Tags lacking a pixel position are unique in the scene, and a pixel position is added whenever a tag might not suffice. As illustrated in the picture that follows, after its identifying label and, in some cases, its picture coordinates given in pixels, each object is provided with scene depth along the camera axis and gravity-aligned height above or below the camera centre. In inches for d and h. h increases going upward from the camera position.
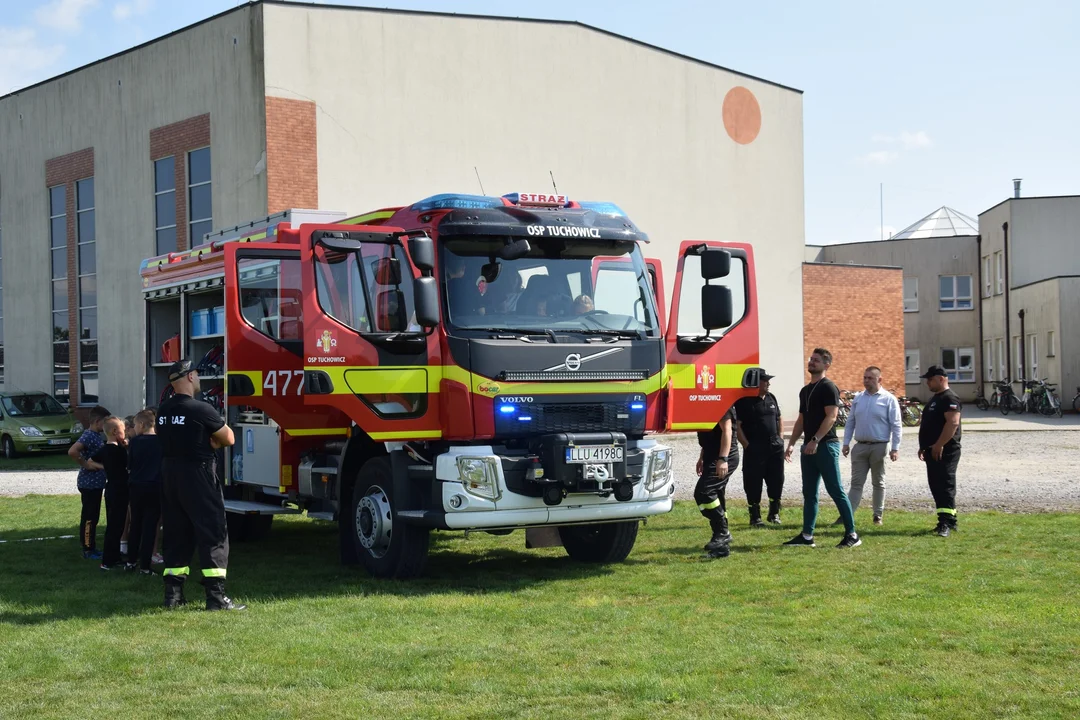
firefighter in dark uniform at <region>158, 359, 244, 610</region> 350.9 -33.3
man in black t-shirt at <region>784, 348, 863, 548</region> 449.1 -35.1
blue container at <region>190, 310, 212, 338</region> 509.7 +21.6
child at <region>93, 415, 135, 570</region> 434.9 -38.4
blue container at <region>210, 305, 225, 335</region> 488.1 +21.3
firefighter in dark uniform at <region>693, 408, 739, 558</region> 424.5 -40.1
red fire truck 373.1 -0.3
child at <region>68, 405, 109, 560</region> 449.7 -35.5
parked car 1068.5 -43.4
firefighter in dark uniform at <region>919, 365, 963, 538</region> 474.0 -33.2
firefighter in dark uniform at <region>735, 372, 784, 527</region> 513.7 -34.6
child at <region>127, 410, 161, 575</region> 416.5 -34.4
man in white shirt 501.0 -28.7
